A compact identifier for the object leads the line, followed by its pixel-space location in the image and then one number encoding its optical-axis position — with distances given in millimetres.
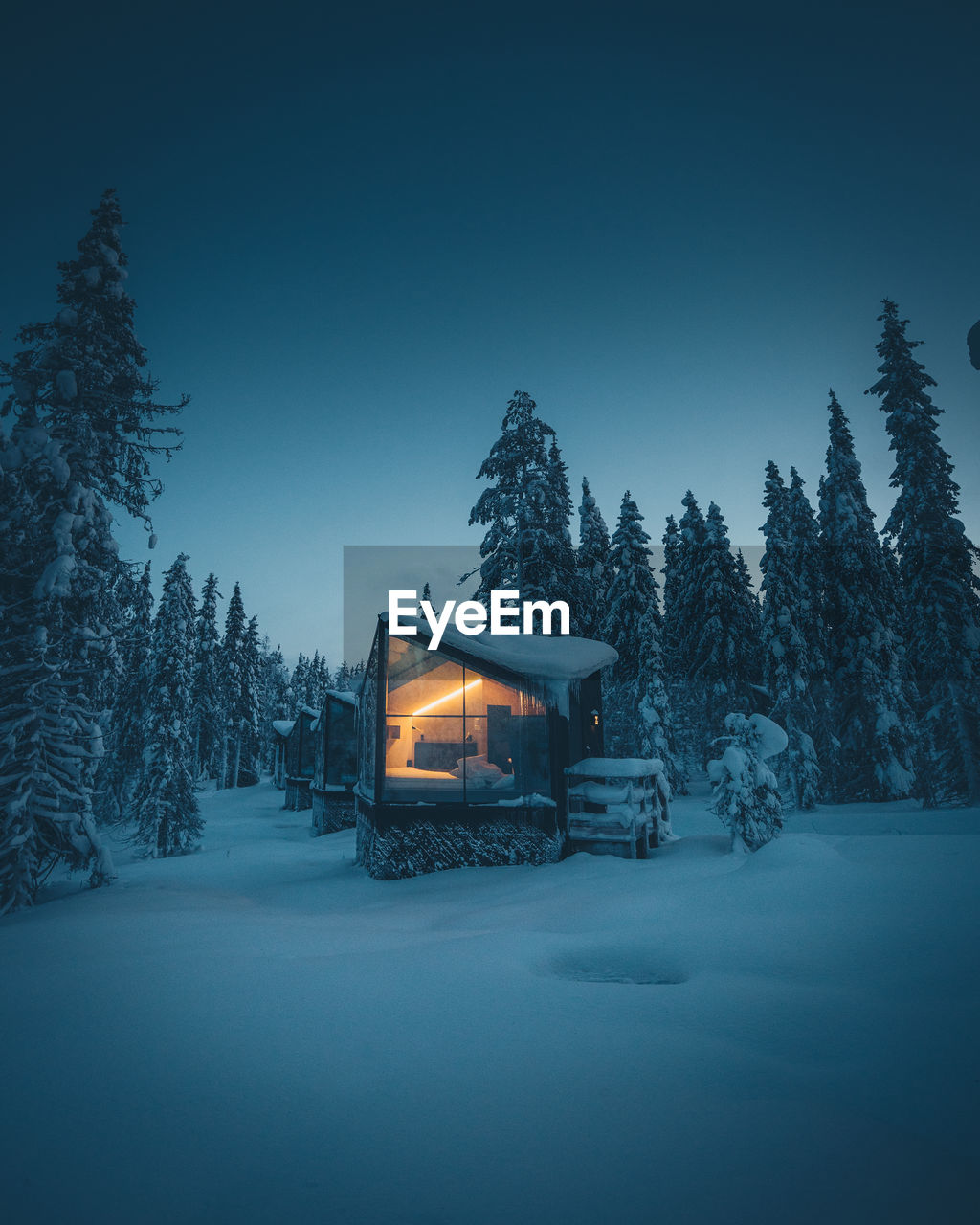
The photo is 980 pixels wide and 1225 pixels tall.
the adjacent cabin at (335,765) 24266
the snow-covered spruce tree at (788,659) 22672
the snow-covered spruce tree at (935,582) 17125
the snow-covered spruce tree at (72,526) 10156
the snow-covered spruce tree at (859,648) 21984
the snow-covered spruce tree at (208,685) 40875
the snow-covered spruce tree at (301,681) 69188
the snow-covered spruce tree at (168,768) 20672
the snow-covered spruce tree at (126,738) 24609
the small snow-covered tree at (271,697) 63588
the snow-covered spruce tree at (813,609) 23969
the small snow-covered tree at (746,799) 9828
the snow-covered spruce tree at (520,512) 21422
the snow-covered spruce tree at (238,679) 48500
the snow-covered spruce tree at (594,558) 30688
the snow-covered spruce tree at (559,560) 21531
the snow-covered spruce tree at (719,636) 27141
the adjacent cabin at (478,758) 11359
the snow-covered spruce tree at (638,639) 25875
